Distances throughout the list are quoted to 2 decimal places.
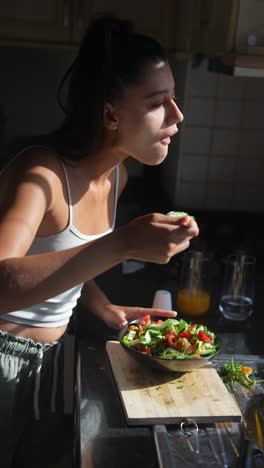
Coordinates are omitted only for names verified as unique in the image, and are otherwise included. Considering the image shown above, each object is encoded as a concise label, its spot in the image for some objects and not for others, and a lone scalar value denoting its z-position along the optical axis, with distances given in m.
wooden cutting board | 1.05
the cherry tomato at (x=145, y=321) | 1.31
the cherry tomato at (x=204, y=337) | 1.23
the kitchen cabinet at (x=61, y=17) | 2.08
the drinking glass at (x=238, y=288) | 1.58
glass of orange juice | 1.57
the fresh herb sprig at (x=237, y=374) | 1.20
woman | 1.01
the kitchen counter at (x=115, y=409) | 0.97
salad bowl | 1.15
